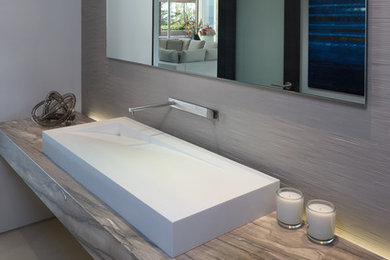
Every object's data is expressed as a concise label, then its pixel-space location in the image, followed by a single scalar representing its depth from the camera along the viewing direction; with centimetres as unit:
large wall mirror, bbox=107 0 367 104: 106
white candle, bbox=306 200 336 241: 106
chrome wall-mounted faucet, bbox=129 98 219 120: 153
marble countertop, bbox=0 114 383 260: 102
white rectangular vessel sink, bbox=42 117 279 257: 104
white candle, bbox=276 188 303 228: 113
